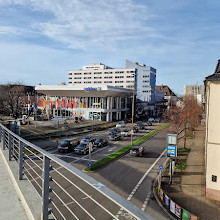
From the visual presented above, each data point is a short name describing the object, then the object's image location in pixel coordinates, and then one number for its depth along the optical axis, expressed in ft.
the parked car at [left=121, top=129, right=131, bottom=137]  146.35
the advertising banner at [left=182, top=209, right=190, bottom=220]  40.68
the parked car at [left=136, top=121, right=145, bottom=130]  183.33
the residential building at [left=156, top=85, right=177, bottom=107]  465.22
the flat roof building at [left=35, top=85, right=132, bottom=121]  226.58
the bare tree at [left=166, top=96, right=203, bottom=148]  107.22
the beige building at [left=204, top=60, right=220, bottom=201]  53.26
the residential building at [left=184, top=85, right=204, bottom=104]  577.84
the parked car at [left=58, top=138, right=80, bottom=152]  95.50
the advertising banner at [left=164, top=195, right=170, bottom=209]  46.84
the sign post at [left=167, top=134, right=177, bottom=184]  64.64
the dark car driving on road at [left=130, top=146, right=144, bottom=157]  90.79
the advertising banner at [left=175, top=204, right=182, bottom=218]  43.29
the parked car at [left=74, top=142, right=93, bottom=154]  92.12
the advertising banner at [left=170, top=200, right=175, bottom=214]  44.71
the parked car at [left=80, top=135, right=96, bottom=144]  115.14
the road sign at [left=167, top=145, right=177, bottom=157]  64.75
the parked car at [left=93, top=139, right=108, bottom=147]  107.64
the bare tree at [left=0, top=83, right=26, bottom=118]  153.38
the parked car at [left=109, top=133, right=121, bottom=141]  129.49
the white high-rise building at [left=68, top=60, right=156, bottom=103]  329.93
